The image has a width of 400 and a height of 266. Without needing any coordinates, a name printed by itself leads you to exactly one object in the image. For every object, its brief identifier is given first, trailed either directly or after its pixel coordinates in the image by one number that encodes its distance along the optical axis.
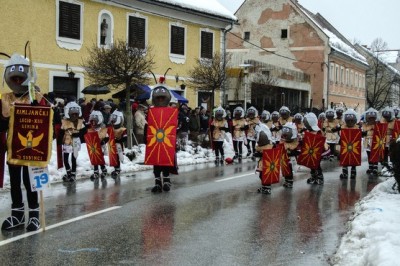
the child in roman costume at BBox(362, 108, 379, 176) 16.05
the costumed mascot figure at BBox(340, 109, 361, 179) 14.71
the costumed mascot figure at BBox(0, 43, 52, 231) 7.82
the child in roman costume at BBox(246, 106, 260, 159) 20.97
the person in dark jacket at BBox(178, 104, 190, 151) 21.14
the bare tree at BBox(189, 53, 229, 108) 26.95
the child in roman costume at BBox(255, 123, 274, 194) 11.96
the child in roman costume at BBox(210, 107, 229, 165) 18.86
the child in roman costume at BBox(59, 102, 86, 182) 13.94
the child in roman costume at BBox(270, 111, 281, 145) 19.44
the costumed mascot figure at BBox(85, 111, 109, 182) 14.34
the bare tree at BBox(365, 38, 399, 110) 63.80
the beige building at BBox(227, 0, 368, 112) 49.72
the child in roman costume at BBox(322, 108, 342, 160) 20.11
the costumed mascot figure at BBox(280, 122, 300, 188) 12.80
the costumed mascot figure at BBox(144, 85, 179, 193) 11.62
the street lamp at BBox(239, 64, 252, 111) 35.06
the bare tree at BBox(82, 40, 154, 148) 20.36
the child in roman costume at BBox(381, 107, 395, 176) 16.03
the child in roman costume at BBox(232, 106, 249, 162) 20.36
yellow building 22.28
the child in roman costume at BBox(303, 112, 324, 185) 13.77
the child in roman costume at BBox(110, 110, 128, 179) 14.82
